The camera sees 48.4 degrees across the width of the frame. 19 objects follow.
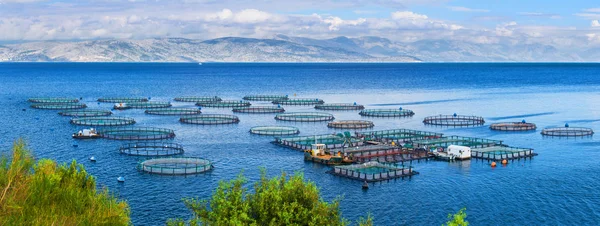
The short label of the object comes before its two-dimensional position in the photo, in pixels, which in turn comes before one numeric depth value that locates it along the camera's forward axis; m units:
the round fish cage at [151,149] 114.62
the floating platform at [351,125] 153.12
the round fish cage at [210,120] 161.12
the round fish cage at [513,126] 151.48
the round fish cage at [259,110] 189.88
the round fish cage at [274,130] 141.00
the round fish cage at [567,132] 142.94
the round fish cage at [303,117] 169.38
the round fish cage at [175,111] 183.88
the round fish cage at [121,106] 195.90
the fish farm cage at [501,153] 112.81
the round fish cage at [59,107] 197.43
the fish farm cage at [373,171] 95.69
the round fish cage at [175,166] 97.56
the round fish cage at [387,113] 180.62
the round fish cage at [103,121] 155.25
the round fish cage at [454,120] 163.38
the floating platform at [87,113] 174.27
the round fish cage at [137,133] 132.75
